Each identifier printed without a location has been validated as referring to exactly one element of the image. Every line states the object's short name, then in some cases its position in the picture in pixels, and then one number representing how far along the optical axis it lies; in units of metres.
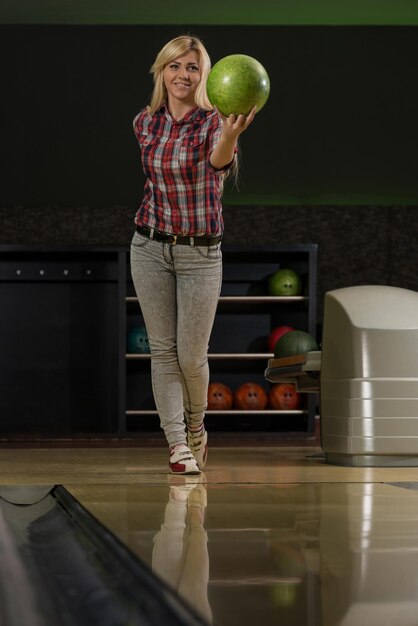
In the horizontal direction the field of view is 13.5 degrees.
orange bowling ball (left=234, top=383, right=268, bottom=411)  11.68
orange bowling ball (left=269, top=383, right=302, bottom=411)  11.69
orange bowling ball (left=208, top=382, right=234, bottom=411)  11.62
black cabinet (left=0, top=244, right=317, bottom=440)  12.07
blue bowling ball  11.74
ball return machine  6.57
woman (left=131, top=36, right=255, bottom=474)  5.74
